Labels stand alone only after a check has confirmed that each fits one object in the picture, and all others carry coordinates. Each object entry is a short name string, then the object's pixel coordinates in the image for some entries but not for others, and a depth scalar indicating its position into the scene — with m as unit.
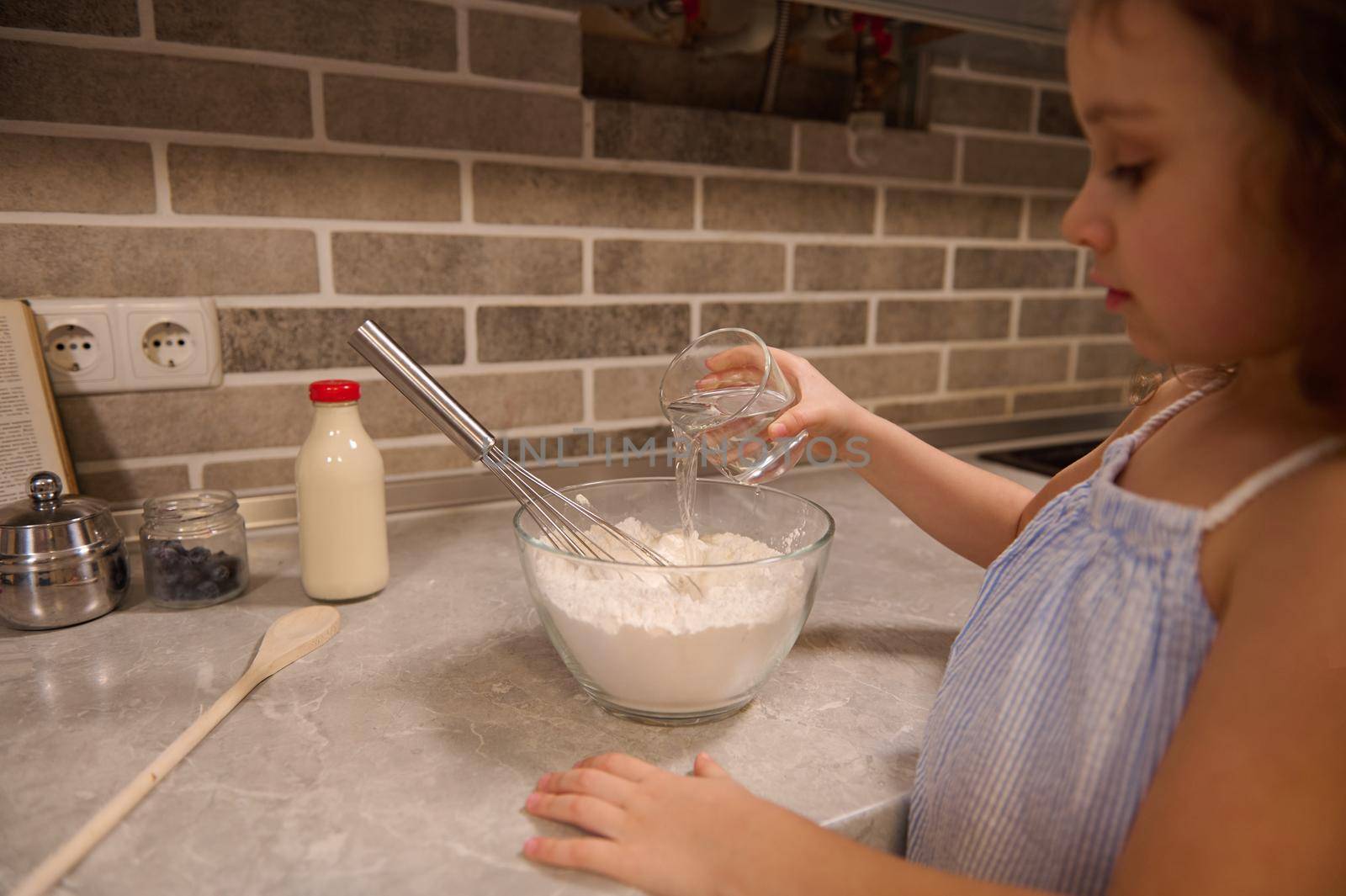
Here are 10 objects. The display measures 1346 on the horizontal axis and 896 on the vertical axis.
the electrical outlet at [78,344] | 0.89
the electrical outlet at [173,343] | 0.93
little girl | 0.39
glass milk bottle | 0.81
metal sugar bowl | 0.74
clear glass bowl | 0.59
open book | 0.84
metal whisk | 0.71
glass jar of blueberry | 0.81
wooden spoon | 0.47
